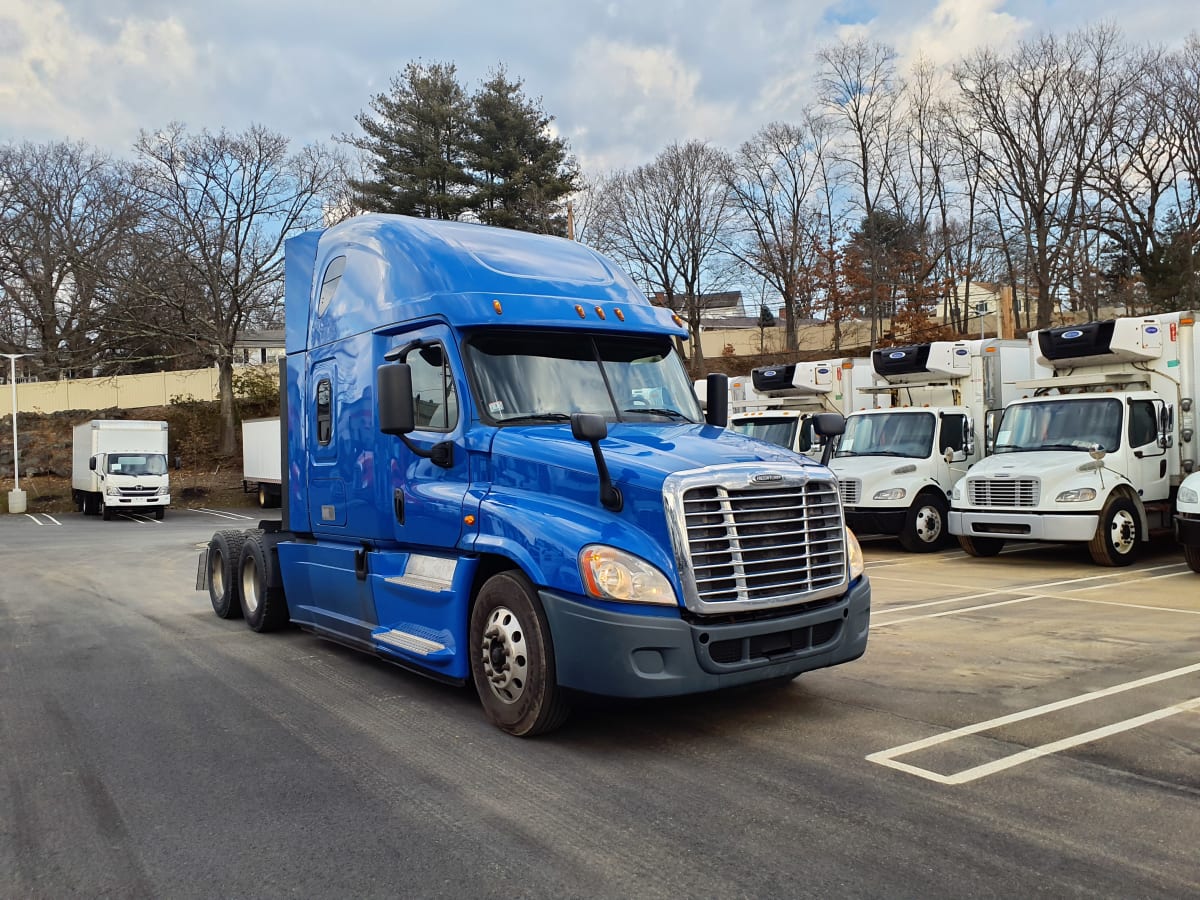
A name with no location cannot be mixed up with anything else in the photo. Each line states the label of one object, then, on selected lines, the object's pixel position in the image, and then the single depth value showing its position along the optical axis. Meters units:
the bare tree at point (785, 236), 47.81
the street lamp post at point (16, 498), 38.78
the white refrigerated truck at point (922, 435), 15.53
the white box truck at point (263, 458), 34.12
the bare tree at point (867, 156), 43.94
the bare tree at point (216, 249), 38.88
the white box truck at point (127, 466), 33.62
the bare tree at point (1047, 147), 39.53
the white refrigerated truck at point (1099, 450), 12.95
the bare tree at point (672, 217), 48.37
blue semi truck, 5.16
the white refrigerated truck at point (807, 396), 18.66
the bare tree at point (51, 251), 41.88
